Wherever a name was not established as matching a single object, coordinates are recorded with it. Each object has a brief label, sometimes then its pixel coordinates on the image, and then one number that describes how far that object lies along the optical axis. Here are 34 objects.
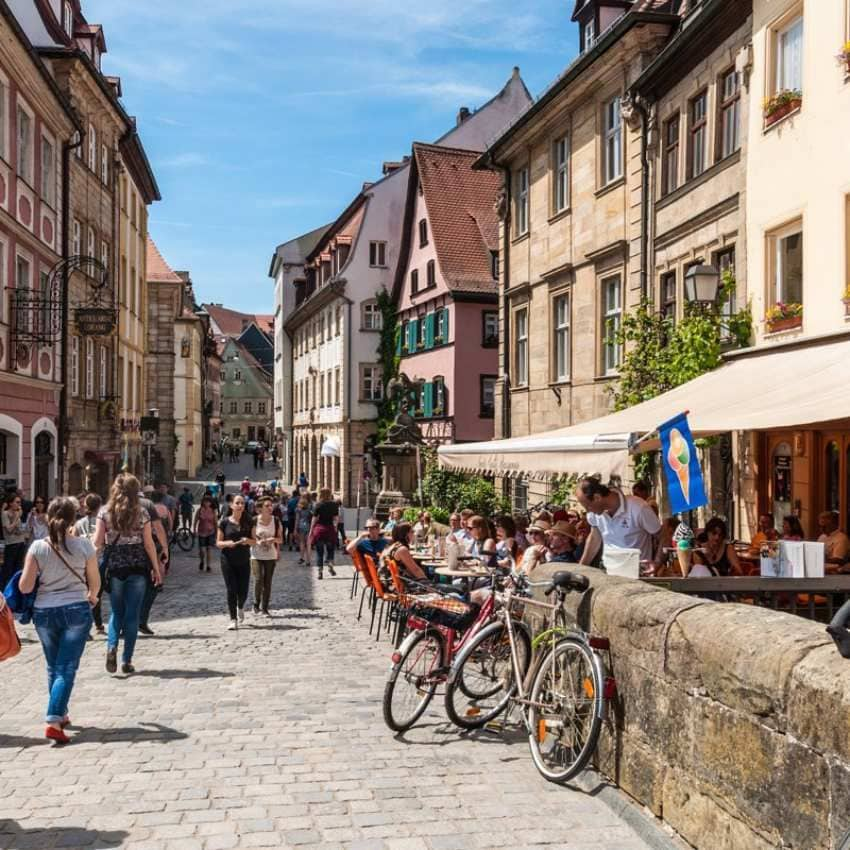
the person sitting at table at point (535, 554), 10.48
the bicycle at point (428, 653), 7.64
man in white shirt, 9.44
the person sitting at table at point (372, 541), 13.79
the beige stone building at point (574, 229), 20.14
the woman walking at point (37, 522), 14.99
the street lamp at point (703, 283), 13.94
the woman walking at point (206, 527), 22.67
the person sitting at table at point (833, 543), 11.04
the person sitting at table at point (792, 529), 12.16
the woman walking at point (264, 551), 13.79
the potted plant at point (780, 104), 13.97
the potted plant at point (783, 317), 13.88
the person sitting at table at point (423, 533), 17.08
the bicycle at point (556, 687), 6.17
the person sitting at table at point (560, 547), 10.59
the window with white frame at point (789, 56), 14.06
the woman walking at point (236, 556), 12.97
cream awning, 8.77
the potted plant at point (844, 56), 12.61
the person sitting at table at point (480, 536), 13.23
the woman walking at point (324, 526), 20.55
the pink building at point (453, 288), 37.12
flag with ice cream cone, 7.74
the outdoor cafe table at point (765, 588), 7.04
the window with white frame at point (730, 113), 16.03
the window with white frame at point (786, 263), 14.33
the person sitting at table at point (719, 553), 10.41
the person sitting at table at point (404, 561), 11.01
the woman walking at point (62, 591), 7.69
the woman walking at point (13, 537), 14.84
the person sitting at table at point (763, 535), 12.69
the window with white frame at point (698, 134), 17.30
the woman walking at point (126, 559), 9.74
